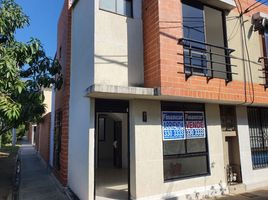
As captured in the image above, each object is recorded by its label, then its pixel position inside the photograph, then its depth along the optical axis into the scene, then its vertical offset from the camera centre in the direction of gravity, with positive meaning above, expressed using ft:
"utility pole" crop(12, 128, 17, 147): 91.12 -2.68
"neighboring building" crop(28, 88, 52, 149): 46.83 -0.79
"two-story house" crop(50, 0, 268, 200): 22.63 +3.37
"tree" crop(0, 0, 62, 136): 23.40 +7.02
